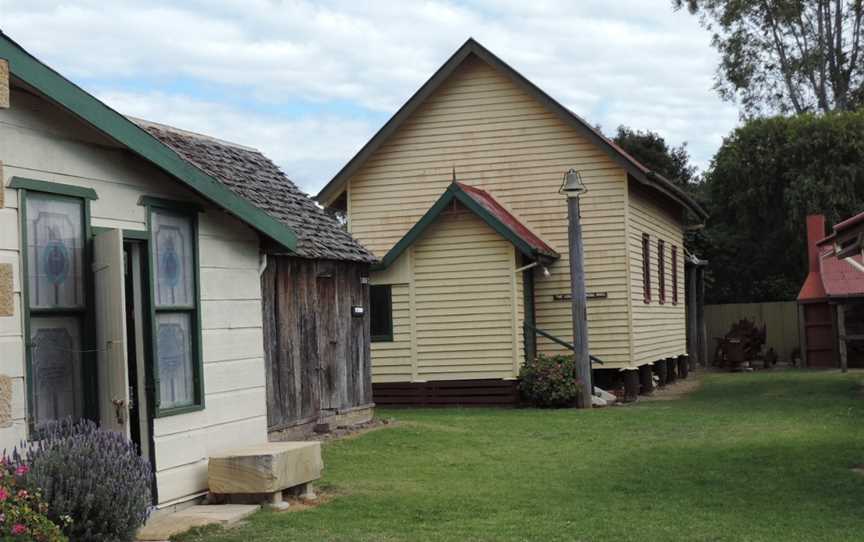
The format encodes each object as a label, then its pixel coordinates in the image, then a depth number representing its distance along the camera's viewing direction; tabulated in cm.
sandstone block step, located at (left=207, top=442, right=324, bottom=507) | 1048
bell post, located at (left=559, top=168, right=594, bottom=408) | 2116
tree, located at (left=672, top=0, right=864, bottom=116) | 4394
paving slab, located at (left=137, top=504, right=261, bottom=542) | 931
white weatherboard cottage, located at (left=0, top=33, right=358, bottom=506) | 870
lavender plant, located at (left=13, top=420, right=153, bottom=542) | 764
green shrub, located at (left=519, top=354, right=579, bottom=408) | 2144
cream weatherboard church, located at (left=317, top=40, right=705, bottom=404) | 2231
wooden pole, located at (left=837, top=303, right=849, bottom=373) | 2882
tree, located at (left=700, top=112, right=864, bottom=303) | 3903
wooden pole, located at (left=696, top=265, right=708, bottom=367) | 3644
